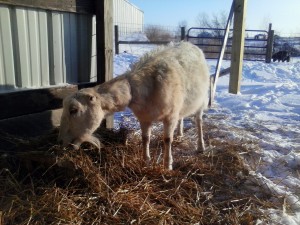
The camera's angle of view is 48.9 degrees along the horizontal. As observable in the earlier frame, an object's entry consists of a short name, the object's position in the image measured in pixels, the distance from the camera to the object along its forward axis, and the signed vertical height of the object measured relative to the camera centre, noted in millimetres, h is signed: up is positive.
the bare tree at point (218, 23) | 40938 +1653
